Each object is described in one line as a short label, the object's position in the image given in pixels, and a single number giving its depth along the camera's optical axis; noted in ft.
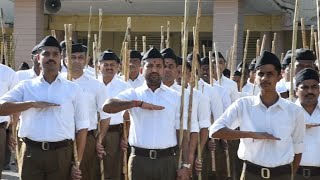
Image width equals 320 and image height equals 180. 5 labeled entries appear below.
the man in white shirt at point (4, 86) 21.92
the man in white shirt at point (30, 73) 26.02
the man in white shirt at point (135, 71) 26.53
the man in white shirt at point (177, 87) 20.97
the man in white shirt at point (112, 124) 24.73
